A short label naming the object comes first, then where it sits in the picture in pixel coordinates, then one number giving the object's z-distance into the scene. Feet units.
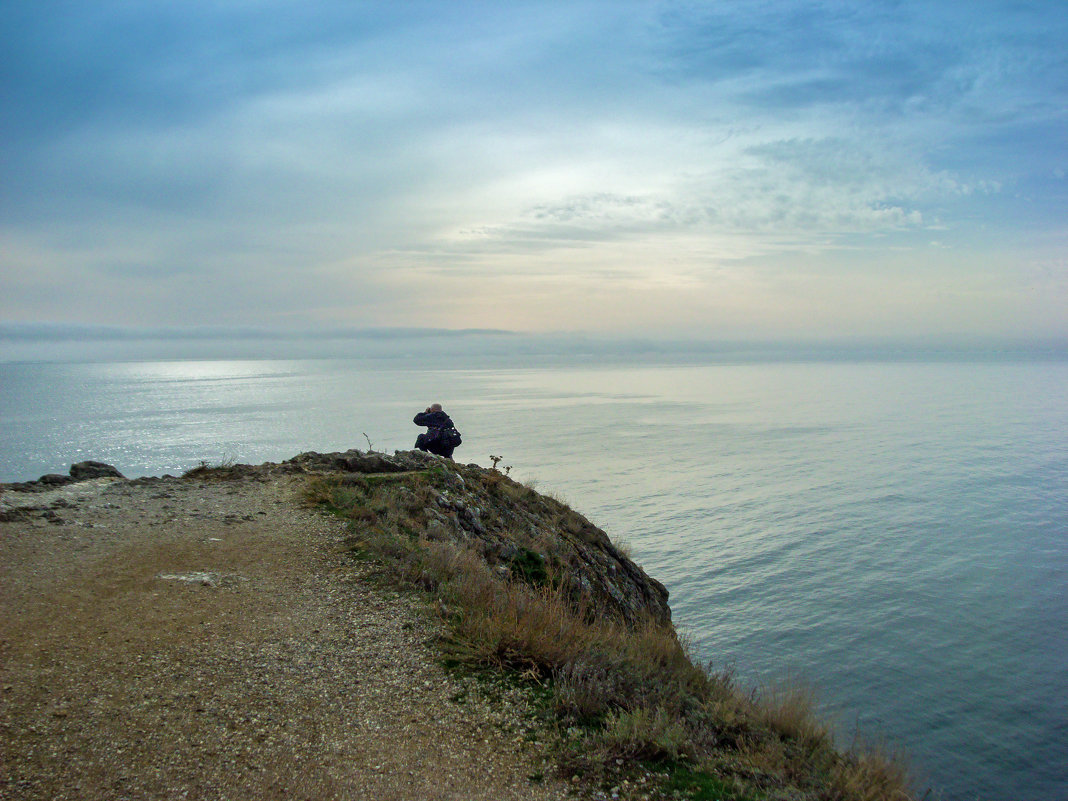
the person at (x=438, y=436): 62.75
